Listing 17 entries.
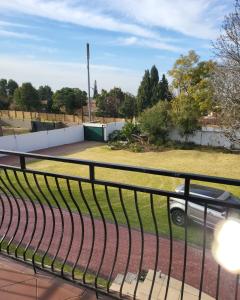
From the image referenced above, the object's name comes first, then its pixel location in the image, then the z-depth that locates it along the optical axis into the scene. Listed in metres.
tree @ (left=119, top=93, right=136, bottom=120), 34.03
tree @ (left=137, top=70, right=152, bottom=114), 33.98
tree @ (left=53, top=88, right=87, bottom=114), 35.00
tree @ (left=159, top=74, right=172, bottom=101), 33.84
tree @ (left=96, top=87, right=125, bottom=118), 34.62
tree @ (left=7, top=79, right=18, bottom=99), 43.16
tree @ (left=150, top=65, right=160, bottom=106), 33.69
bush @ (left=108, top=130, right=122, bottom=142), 22.36
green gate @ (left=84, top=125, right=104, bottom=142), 22.97
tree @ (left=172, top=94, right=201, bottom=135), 20.38
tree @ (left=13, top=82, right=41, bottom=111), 35.69
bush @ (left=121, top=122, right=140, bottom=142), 21.81
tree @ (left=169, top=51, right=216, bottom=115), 22.36
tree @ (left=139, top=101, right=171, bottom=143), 20.47
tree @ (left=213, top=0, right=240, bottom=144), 12.05
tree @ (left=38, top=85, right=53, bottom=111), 42.06
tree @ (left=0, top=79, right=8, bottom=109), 39.82
